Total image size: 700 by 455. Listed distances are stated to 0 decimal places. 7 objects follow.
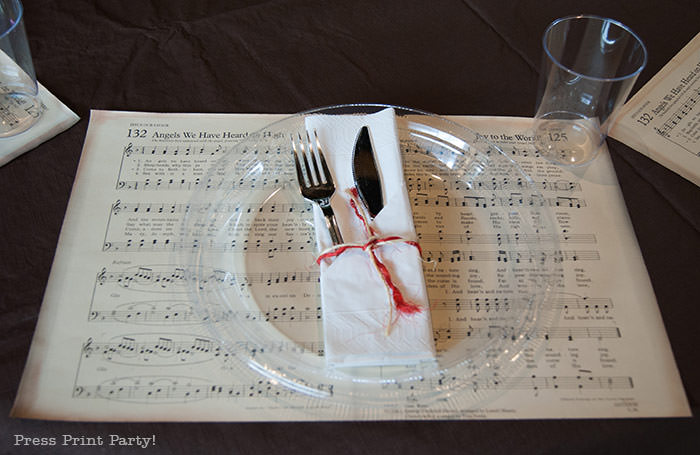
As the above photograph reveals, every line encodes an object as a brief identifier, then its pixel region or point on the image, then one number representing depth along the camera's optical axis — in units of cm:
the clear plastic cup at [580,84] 82
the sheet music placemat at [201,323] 64
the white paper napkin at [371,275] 64
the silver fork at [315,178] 76
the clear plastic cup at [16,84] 84
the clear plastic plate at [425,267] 64
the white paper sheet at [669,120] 87
